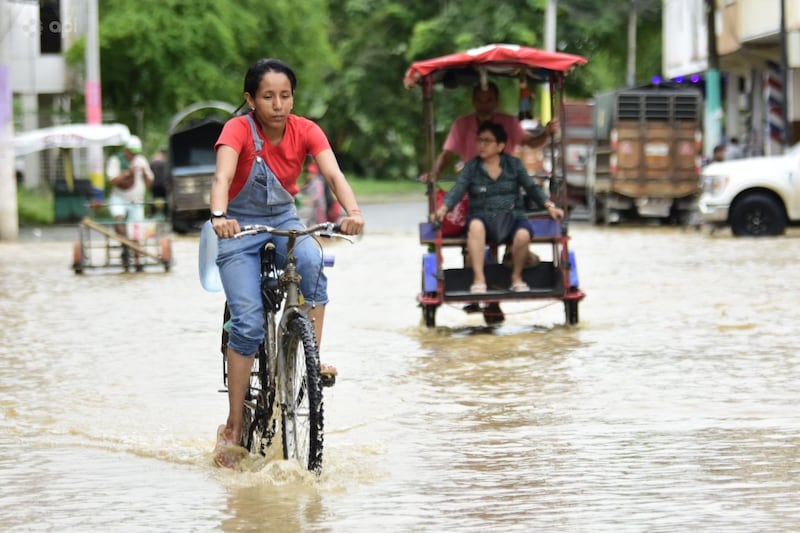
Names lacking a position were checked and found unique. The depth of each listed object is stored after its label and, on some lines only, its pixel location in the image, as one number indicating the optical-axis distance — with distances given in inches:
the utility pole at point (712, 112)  1727.4
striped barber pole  1621.4
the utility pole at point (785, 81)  1375.5
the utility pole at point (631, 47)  2345.6
